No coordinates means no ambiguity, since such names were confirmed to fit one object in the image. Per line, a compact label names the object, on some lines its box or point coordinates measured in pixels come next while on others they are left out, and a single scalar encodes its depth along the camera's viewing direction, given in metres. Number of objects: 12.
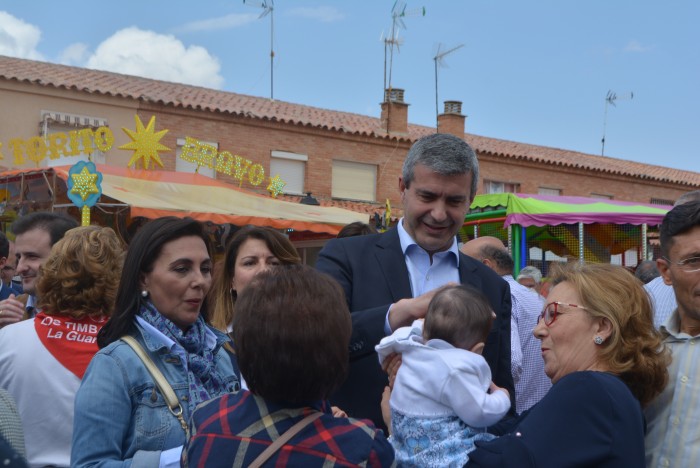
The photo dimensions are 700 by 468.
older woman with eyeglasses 2.16
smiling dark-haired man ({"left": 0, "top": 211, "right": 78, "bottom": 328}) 4.25
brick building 20.19
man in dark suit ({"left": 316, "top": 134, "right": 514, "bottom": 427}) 2.75
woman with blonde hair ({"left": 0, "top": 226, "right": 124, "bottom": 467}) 3.04
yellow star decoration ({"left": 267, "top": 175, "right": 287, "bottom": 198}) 14.92
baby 2.34
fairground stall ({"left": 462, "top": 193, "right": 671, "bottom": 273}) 11.51
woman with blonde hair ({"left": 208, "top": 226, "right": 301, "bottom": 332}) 4.31
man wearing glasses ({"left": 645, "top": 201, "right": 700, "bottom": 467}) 2.50
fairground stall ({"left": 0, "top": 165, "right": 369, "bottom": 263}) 10.95
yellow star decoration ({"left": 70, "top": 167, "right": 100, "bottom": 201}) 9.55
